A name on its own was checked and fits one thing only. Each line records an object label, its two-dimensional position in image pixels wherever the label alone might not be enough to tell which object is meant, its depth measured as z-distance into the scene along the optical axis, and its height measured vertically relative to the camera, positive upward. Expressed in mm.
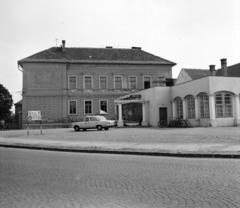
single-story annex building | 28766 +1425
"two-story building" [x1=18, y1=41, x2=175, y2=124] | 45344 +6038
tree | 63812 +3545
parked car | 31381 -661
